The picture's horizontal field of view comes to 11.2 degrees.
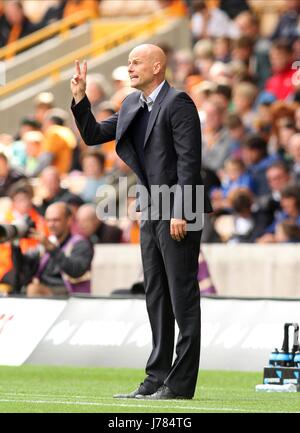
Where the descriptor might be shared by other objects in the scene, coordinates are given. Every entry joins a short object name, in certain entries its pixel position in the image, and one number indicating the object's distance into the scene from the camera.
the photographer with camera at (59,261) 16.72
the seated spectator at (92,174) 21.09
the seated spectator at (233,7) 25.42
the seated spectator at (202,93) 21.68
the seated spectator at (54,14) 28.83
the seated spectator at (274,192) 18.19
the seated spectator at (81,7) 28.45
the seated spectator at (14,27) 28.52
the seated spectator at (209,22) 25.03
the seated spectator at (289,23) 23.17
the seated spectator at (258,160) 19.22
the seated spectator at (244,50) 23.12
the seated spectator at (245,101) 21.38
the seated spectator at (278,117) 19.83
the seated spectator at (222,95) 21.14
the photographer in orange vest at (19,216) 17.68
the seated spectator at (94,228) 18.66
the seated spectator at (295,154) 18.44
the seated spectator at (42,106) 25.17
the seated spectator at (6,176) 21.78
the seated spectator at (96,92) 24.16
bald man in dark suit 10.66
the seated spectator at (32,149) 23.34
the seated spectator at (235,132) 20.47
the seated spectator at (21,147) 23.81
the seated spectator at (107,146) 22.12
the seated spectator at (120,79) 24.75
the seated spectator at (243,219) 18.20
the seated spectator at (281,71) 21.75
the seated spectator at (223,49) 23.56
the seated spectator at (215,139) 20.61
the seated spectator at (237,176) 19.25
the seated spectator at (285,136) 19.23
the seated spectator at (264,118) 20.30
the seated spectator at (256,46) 22.91
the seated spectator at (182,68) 23.92
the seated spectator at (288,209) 17.47
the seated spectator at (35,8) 29.47
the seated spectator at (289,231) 17.41
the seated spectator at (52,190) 20.08
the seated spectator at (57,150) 22.80
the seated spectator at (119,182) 21.25
